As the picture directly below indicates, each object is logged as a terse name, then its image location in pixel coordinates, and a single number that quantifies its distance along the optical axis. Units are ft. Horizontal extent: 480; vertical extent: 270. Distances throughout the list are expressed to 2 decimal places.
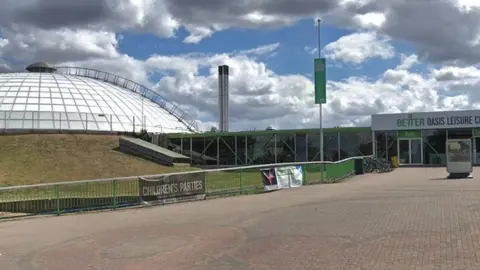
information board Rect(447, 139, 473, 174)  80.38
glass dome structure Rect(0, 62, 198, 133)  176.14
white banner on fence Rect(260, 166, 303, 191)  70.49
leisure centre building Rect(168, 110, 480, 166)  136.98
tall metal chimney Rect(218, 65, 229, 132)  250.78
